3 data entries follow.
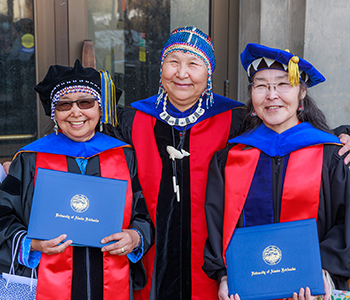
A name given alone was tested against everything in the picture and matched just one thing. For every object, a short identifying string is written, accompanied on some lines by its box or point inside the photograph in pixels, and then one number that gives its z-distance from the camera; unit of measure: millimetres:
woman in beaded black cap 2242
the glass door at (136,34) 3729
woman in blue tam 2104
